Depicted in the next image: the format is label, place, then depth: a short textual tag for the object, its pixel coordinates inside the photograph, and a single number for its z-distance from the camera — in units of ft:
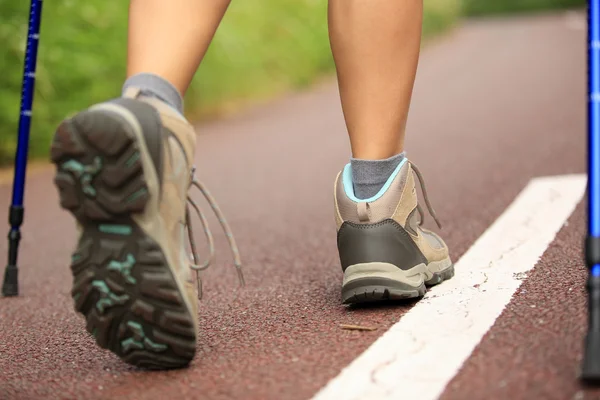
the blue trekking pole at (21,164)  11.07
